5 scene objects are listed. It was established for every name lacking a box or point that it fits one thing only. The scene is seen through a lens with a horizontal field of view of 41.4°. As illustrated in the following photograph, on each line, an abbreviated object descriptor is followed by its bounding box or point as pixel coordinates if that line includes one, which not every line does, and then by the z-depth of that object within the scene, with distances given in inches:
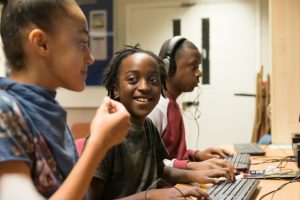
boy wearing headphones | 66.4
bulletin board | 163.6
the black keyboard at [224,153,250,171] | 59.0
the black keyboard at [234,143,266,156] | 78.6
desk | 43.6
